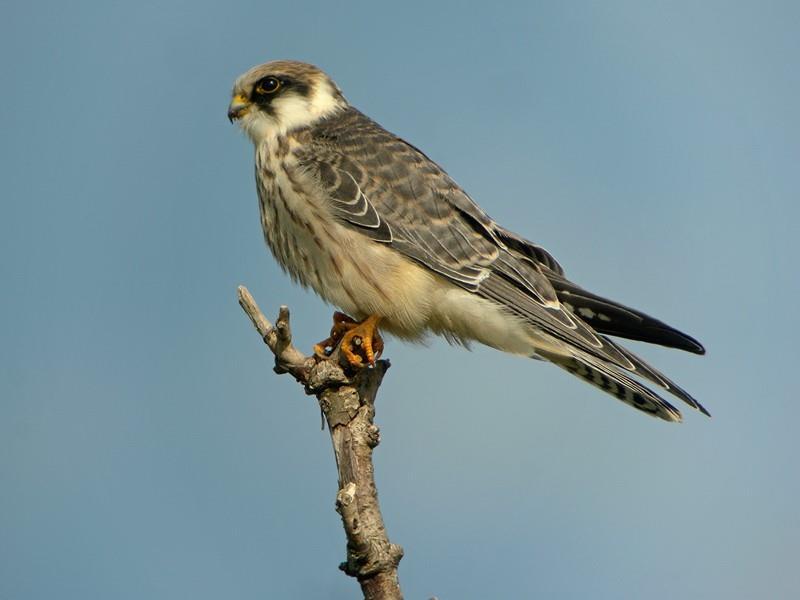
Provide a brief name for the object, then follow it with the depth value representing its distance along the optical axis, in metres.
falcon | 8.68
